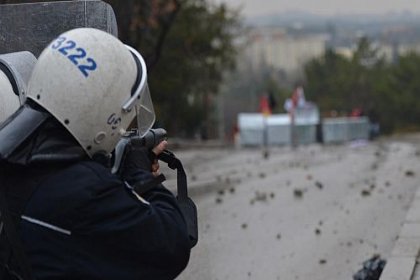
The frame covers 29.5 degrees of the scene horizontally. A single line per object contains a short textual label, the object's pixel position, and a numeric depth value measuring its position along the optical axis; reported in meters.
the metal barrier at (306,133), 40.12
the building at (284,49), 111.50
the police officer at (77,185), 2.21
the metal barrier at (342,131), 42.28
